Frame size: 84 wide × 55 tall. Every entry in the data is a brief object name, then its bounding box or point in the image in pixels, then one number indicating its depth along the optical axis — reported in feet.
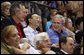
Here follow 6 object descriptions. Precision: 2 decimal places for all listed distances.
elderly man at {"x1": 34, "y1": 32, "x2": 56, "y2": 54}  22.39
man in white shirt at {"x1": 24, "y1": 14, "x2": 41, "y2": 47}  29.20
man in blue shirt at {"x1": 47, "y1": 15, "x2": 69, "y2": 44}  30.62
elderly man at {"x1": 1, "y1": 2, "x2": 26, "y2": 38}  26.31
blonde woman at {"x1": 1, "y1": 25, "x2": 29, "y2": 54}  20.11
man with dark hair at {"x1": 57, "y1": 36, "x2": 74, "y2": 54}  24.56
